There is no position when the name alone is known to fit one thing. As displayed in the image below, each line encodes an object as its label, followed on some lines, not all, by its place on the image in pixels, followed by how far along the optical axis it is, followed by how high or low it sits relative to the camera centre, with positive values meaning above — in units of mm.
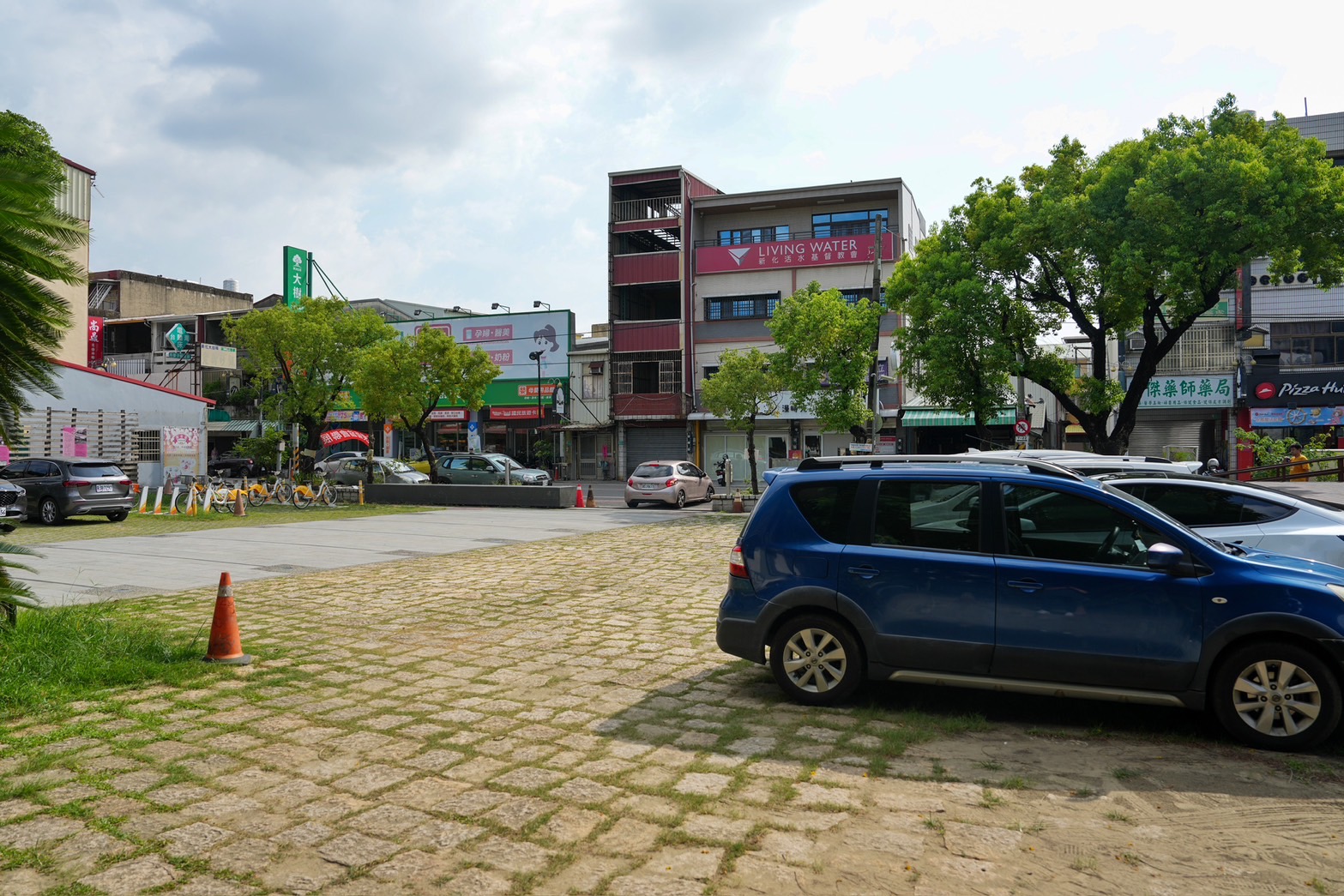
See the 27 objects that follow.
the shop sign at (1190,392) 34500 +2840
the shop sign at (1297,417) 32312 +1838
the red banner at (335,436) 36562 +1038
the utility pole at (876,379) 26234 +2494
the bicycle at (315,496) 27656 -978
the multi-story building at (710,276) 44406 +9262
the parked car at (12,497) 20039 -782
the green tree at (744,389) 31922 +2631
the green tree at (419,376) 31500 +2967
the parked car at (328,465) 39366 -79
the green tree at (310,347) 36219 +4500
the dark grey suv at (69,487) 21266 -595
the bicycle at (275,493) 28672 -943
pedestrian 19834 +91
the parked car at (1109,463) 10508 +54
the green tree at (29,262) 4879 +1090
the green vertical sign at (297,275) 46062 +9305
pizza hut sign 32438 +2739
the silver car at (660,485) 27922 -605
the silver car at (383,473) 32500 -365
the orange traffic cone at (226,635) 7305 -1361
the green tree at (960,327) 23797 +3638
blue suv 5316 -793
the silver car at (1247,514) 8375 -419
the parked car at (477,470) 32875 -223
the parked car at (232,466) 47906 -207
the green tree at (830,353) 29875 +3640
